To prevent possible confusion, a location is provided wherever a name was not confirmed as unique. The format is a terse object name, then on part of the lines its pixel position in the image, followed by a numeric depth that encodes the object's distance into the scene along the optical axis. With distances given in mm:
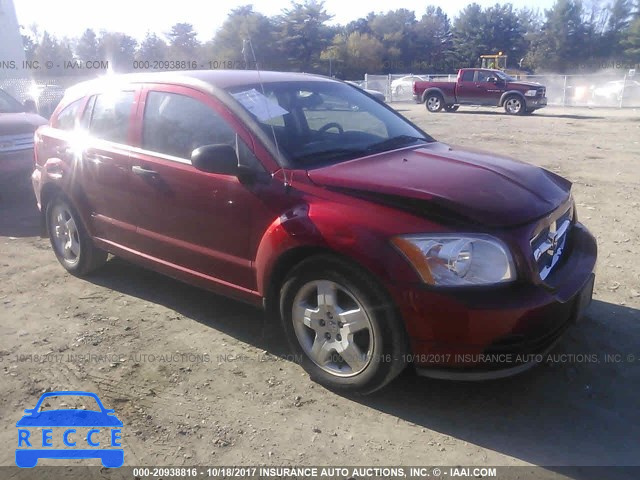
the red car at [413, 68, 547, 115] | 21719
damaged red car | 2832
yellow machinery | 43906
